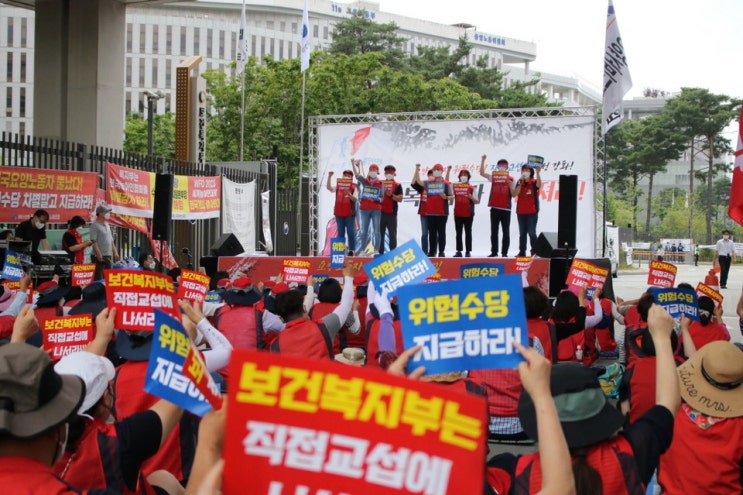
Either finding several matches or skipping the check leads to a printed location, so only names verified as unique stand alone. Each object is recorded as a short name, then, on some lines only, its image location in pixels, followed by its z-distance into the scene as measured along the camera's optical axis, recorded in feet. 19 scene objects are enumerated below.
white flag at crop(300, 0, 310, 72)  98.89
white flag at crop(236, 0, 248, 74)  117.39
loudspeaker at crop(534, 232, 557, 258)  51.05
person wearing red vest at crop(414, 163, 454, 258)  60.23
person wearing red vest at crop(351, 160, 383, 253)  62.69
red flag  25.57
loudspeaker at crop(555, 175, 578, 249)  46.50
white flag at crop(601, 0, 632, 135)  60.75
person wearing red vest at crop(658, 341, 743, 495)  12.91
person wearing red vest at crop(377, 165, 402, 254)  62.49
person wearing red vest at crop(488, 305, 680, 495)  9.45
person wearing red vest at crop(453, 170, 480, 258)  59.77
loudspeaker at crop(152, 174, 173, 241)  42.29
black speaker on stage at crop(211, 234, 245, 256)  53.11
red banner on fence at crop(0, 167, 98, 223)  44.42
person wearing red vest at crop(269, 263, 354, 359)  20.18
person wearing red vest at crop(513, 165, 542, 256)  57.36
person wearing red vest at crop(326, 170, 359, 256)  64.39
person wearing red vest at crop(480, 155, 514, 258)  59.26
